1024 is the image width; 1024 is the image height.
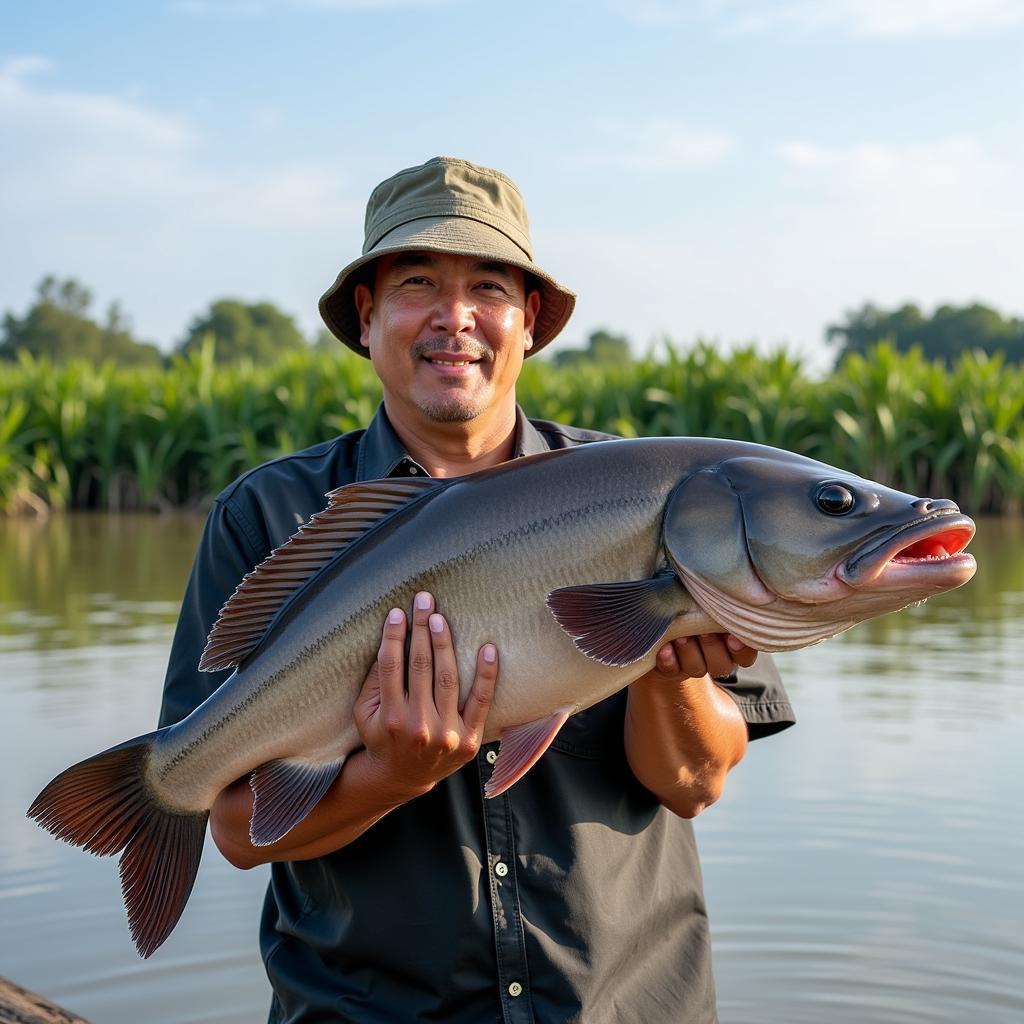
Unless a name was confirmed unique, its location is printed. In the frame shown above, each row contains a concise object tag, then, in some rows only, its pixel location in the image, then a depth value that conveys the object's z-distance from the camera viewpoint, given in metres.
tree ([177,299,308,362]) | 79.00
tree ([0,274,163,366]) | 72.81
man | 2.38
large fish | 2.18
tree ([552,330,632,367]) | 66.88
